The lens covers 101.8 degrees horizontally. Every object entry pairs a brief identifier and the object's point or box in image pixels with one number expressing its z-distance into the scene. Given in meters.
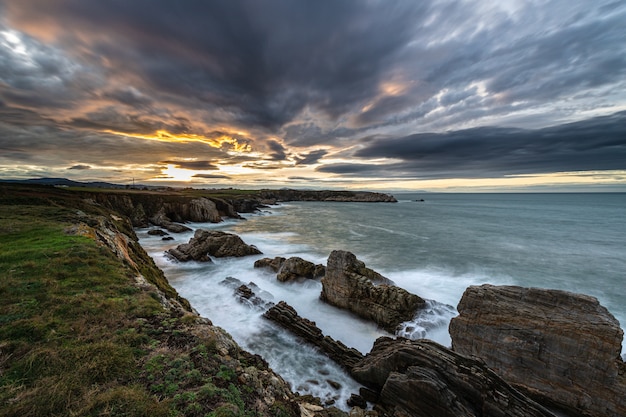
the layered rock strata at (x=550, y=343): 9.41
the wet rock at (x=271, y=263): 25.31
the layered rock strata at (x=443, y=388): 7.85
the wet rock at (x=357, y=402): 9.88
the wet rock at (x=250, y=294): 18.52
